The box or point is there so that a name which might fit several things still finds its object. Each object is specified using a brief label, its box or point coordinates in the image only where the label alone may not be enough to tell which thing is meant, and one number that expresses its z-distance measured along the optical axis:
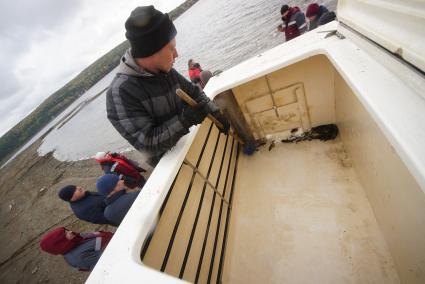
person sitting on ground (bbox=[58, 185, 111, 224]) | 3.35
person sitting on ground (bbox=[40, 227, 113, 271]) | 2.72
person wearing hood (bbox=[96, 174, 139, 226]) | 2.80
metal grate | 1.52
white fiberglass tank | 1.17
